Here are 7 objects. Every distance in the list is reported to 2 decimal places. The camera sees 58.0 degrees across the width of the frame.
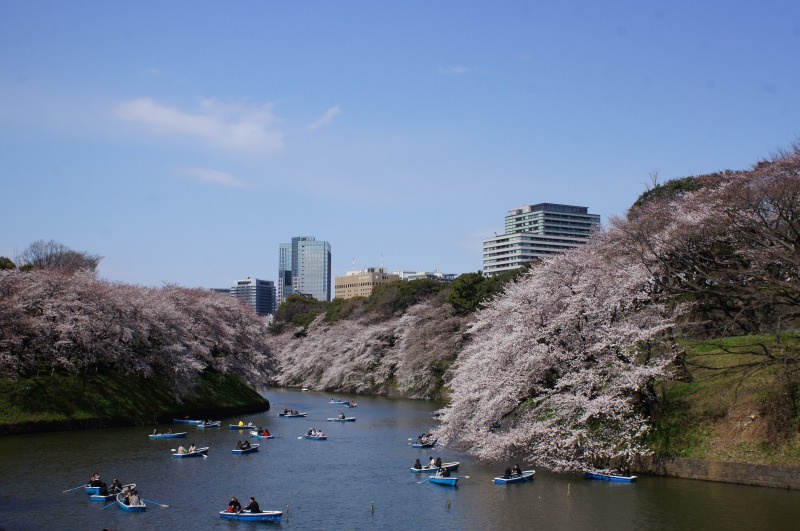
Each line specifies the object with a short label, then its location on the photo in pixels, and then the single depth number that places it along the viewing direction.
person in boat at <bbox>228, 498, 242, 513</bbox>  25.95
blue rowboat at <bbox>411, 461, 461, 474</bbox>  33.66
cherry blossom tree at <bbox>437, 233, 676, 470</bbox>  31.66
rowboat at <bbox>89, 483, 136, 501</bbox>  28.05
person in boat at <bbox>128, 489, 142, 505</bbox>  26.94
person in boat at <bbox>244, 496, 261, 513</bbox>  25.84
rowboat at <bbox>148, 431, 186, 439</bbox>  43.72
